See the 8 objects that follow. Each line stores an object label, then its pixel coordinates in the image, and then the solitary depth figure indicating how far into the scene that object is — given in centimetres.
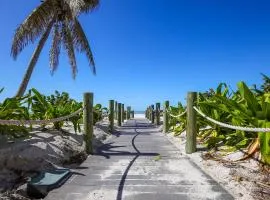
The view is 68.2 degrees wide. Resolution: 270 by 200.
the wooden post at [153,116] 1102
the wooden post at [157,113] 973
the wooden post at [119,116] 945
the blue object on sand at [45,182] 216
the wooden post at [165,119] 670
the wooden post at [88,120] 370
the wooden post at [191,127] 371
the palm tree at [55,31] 793
